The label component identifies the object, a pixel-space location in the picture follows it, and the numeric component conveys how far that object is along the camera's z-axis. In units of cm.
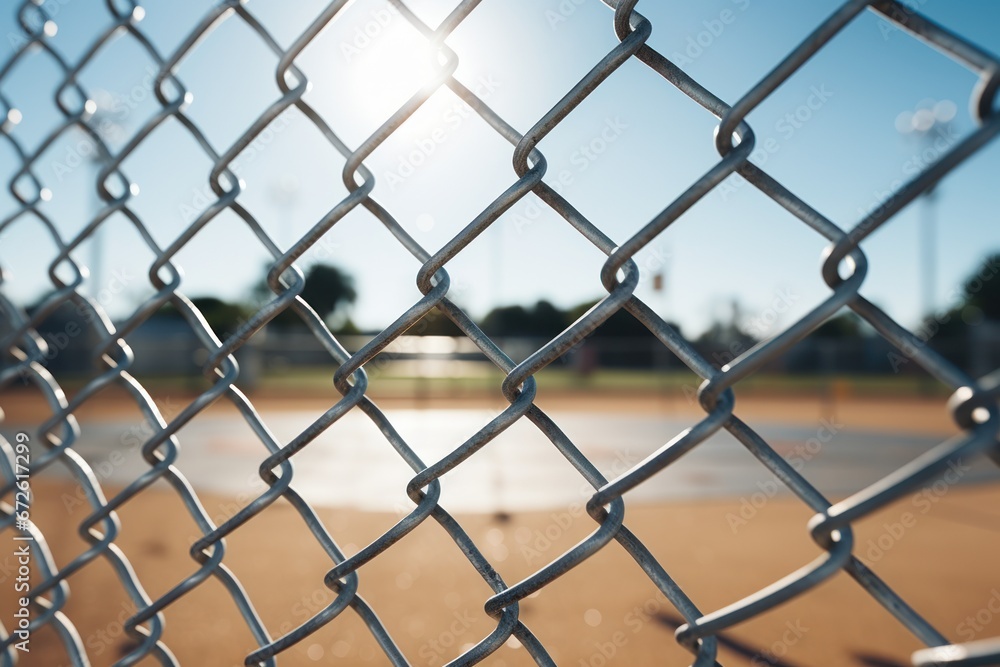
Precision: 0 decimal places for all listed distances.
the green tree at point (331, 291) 5072
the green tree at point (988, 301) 3884
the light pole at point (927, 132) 2189
